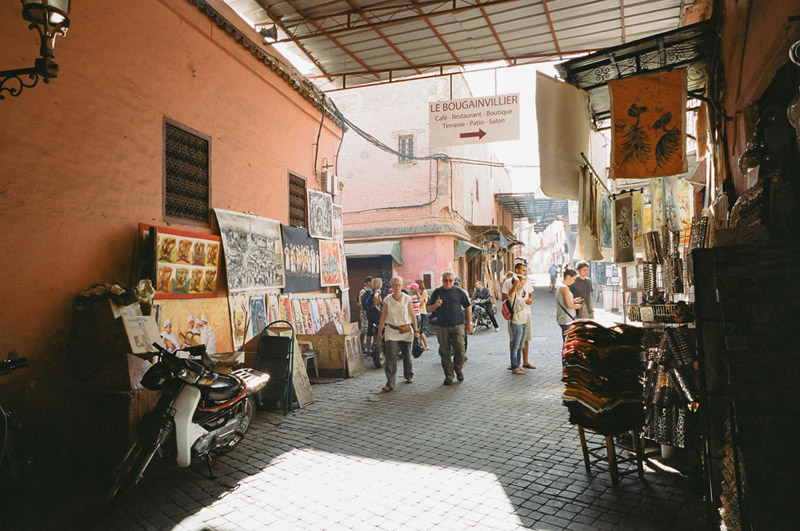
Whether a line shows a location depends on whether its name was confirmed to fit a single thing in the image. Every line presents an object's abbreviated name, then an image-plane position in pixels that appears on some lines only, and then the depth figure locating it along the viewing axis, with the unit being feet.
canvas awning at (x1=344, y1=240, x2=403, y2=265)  64.13
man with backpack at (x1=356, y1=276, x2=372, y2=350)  40.19
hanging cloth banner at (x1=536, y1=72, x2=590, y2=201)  23.47
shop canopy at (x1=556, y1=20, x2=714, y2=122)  18.88
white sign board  31.94
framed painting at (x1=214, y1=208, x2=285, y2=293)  26.32
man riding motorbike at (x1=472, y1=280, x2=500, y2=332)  56.70
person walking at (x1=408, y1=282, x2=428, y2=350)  41.88
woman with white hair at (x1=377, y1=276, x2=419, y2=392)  27.07
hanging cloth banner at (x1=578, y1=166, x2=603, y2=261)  25.44
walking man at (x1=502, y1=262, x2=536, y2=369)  32.35
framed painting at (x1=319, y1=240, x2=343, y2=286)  37.19
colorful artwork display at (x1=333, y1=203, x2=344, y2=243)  40.09
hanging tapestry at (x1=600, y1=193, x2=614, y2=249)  32.96
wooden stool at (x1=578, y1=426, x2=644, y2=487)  13.92
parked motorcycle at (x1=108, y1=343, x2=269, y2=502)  13.65
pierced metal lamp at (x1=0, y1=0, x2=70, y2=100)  11.73
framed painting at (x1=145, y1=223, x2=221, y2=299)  21.45
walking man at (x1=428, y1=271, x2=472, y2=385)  28.63
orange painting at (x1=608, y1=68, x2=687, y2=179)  19.26
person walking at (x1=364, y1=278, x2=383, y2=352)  37.58
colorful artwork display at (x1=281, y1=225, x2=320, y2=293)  32.27
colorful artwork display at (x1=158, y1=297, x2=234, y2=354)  21.71
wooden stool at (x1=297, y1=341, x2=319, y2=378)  28.04
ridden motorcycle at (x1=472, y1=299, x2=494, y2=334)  56.75
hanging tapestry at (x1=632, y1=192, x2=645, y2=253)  33.60
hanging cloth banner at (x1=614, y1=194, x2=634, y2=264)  33.58
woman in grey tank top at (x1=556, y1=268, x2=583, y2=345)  29.53
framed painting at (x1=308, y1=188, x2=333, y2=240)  36.11
